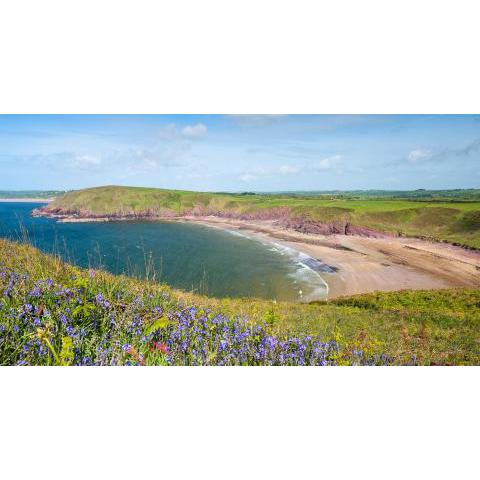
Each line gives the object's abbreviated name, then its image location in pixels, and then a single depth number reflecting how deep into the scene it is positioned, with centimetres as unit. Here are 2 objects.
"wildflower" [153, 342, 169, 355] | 291
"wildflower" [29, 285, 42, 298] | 315
